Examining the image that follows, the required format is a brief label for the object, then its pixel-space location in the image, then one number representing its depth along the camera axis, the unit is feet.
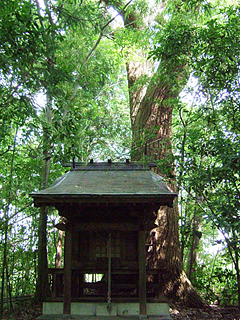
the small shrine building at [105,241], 15.60
